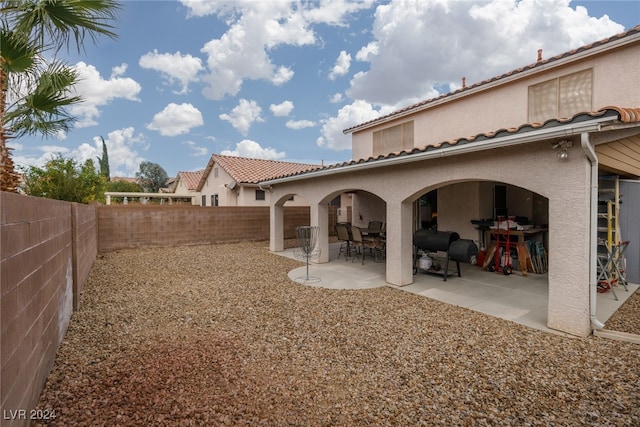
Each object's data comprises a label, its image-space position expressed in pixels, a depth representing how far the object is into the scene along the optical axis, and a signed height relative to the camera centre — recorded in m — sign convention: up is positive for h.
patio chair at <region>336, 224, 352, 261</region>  10.92 -0.96
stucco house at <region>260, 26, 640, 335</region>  4.51 +0.93
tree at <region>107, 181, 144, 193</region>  36.65 +2.79
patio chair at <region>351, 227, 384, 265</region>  10.12 -1.11
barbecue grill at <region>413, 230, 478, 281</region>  7.47 -0.98
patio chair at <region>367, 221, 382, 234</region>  13.86 -0.81
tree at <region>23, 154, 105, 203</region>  9.80 +0.98
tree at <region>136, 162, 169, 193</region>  41.91 +4.61
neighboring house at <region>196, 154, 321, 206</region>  20.14 +2.17
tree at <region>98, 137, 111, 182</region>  40.94 +6.74
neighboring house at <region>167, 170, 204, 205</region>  29.13 +2.65
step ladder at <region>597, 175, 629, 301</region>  6.68 -0.77
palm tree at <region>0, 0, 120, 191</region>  4.28 +2.52
